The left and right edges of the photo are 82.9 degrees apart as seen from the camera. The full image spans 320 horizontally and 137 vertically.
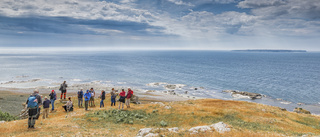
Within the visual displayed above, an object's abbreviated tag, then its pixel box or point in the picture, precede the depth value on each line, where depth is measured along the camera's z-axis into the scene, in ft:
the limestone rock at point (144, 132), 46.97
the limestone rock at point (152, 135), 45.47
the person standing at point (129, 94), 84.48
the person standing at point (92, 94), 95.03
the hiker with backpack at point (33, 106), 49.11
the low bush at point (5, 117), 78.90
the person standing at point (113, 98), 101.71
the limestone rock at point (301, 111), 155.43
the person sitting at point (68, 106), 87.76
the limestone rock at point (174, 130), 49.19
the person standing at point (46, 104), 66.03
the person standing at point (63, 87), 111.17
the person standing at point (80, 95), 93.96
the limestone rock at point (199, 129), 47.67
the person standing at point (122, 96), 82.48
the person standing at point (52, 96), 88.34
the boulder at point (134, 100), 122.74
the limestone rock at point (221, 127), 48.34
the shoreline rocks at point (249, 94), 237.82
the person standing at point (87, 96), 86.71
